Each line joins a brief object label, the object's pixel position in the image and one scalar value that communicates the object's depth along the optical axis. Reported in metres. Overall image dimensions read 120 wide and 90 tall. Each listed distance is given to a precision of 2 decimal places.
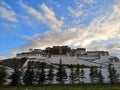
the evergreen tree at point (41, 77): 30.70
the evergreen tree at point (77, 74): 32.19
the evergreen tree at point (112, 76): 33.26
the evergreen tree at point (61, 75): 31.50
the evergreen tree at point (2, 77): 28.84
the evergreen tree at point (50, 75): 31.13
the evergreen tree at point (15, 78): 28.79
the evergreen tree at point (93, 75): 33.49
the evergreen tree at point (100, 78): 32.28
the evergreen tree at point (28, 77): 29.61
